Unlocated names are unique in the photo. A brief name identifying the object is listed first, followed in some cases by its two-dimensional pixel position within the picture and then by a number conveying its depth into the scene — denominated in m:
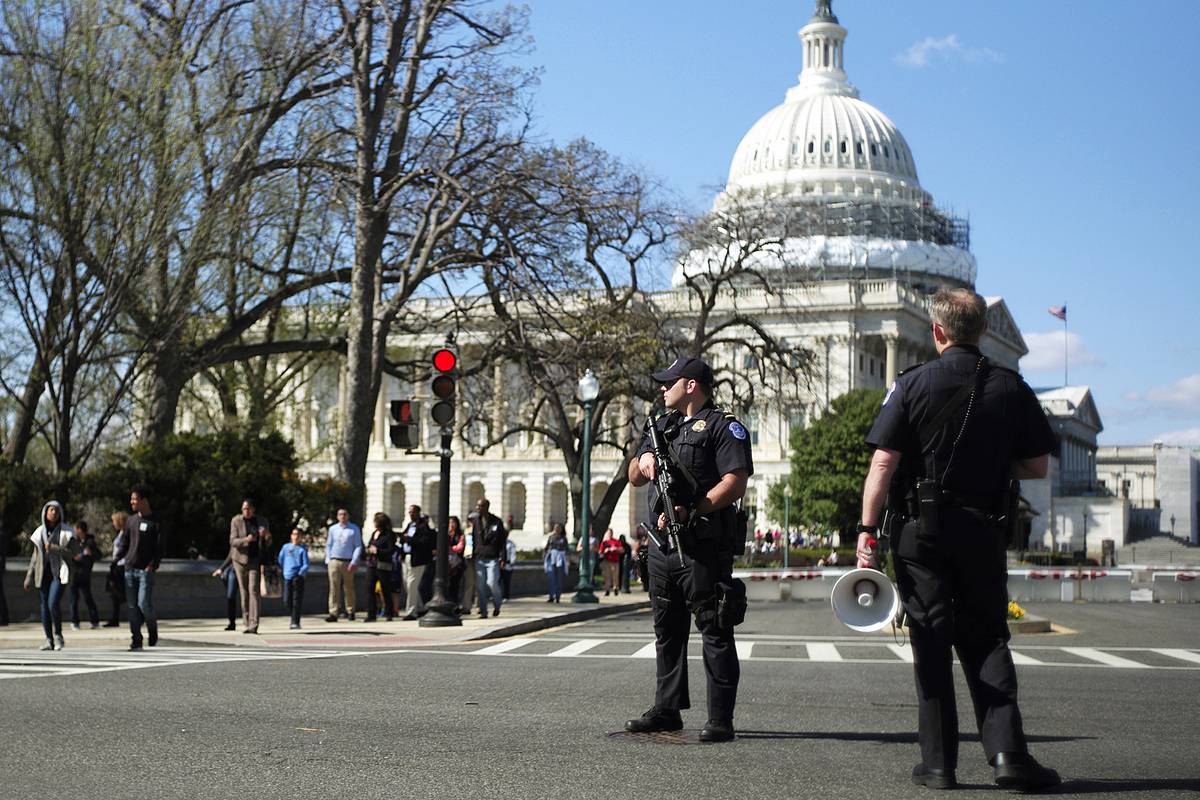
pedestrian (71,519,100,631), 23.58
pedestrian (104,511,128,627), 21.22
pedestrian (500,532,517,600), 30.31
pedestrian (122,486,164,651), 18.05
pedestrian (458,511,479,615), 27.84
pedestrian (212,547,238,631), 22.69
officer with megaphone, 7.31
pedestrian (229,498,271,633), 22.14
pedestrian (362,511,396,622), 27.02
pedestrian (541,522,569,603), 34.25
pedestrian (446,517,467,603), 27.34
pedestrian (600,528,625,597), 40.84
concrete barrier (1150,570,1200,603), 42.06
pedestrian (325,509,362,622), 25.70
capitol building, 115.00
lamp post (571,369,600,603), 33.50
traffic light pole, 23.02
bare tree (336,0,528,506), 30.91
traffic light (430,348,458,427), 22.22
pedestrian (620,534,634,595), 42.25
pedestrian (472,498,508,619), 27.58
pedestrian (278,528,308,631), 24.56
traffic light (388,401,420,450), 21.80
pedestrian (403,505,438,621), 26.47
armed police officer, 8.92
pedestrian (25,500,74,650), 18.59
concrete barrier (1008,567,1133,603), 42.91
